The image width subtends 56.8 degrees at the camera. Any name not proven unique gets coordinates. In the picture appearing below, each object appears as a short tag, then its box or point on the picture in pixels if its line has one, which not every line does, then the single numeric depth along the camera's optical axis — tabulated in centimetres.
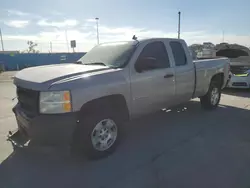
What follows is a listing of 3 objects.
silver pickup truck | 314
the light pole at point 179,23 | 2938
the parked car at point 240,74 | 973
